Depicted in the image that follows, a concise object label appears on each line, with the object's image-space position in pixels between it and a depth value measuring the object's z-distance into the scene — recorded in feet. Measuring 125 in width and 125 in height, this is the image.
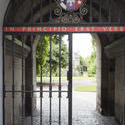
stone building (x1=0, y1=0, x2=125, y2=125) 17.46
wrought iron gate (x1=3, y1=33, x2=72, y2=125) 16.60
